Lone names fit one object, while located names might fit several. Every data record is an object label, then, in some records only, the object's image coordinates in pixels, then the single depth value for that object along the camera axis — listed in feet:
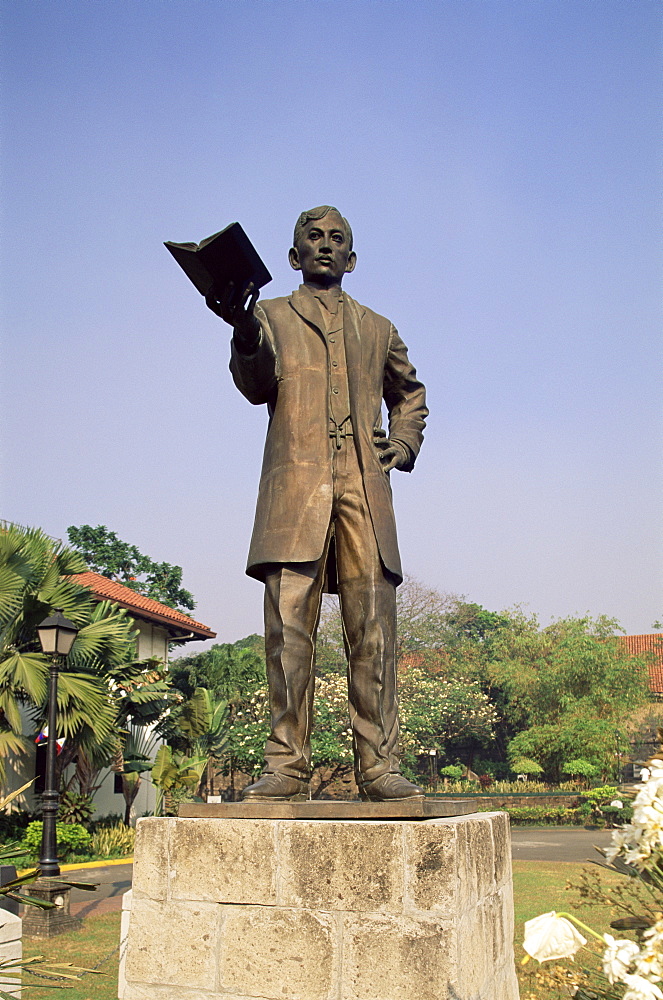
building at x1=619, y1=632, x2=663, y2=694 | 113.60
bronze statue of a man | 12.76
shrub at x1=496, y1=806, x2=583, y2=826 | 85.05
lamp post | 34.53
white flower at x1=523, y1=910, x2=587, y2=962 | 5.85
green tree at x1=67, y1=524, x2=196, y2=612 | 135.03
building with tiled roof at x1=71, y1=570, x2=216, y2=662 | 84.84
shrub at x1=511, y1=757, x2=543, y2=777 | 103.96
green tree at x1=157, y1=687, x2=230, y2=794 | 73.51
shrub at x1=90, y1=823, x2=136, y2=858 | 60.03
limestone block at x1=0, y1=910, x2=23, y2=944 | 16.20
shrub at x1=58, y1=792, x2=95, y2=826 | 60.29
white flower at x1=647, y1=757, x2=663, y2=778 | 6.03
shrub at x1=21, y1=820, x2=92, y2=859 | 53.88
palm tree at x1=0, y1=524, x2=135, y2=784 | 45.68
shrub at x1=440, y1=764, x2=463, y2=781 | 115.24
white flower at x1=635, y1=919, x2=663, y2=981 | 5.50
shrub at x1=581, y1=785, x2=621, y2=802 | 81.73
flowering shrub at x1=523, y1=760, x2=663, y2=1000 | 5.55
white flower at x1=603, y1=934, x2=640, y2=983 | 5.77
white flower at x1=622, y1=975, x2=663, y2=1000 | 5.33
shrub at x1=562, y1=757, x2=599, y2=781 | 95.50
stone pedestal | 10.11
